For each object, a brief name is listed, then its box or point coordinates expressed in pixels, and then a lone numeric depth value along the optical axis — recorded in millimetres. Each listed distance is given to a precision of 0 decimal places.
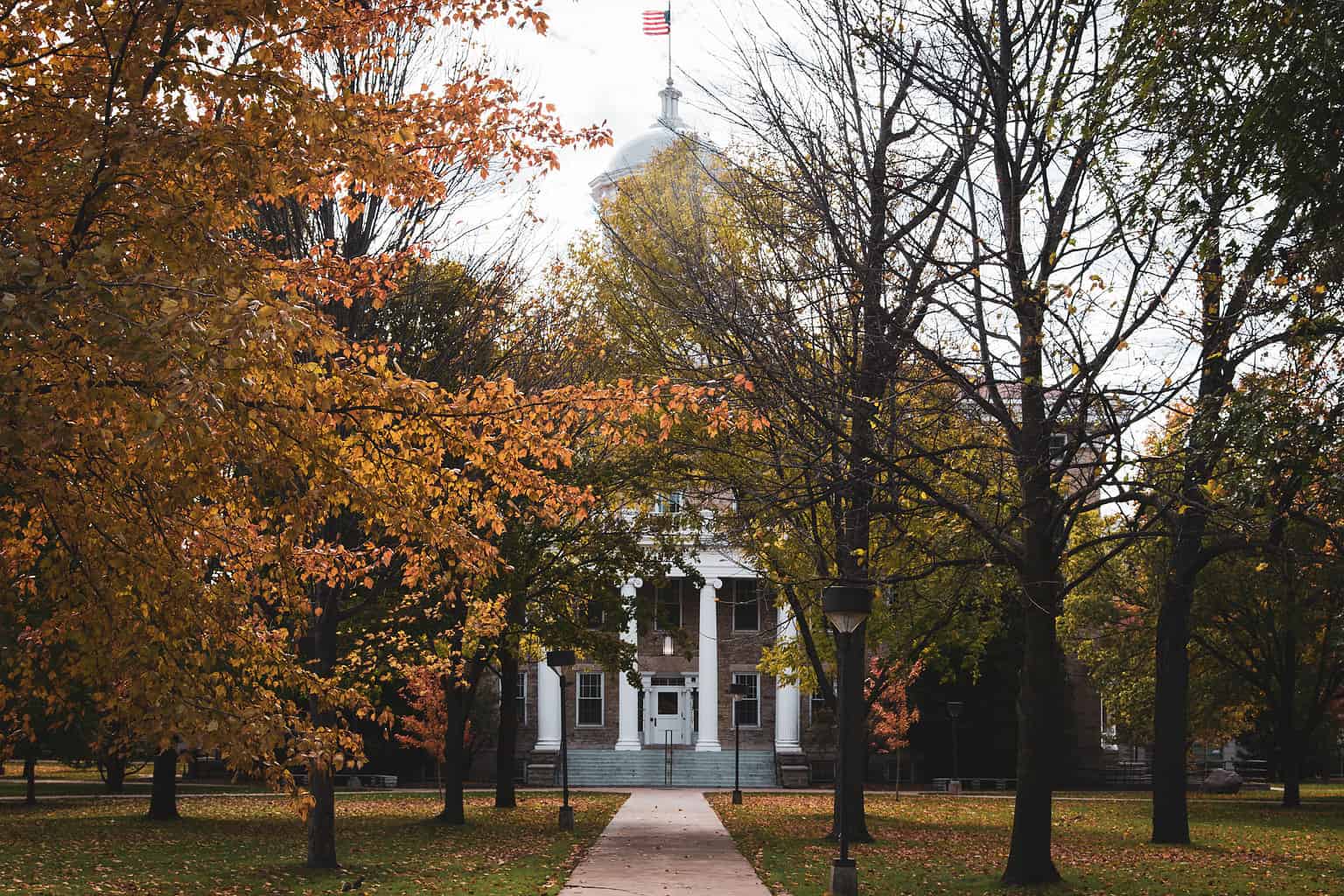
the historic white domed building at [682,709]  44656
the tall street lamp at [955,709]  37188
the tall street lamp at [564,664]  22391
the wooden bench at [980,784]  42947
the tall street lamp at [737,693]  32803
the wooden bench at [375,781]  41781
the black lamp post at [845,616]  12773
